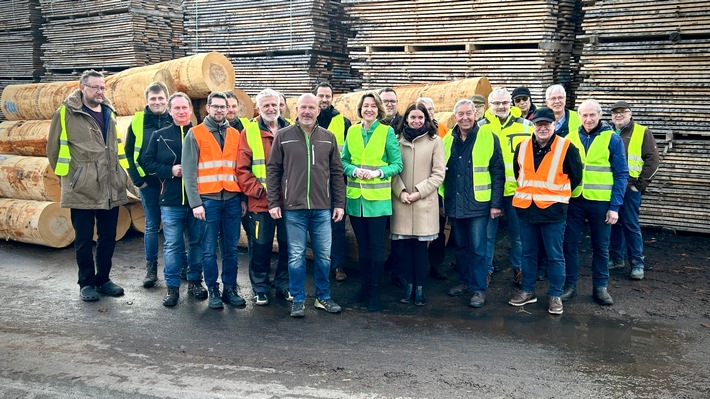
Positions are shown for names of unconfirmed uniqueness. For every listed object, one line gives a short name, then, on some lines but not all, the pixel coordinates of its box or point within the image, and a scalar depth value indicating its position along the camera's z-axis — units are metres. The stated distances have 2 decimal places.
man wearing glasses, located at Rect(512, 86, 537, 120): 7.33
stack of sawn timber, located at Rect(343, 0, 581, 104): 9.67
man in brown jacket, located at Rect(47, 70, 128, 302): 6.41
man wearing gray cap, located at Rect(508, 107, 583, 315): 5.84
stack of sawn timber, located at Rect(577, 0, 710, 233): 8.74
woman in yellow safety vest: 6.03
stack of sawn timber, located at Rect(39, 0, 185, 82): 13.40
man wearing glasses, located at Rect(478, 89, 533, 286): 6.73
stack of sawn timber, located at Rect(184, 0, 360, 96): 11.80
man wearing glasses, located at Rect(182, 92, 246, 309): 6.01
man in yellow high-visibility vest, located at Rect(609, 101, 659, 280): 7.18
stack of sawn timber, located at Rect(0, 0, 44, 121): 15.29
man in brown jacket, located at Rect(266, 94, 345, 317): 5.85
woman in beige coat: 6.07
